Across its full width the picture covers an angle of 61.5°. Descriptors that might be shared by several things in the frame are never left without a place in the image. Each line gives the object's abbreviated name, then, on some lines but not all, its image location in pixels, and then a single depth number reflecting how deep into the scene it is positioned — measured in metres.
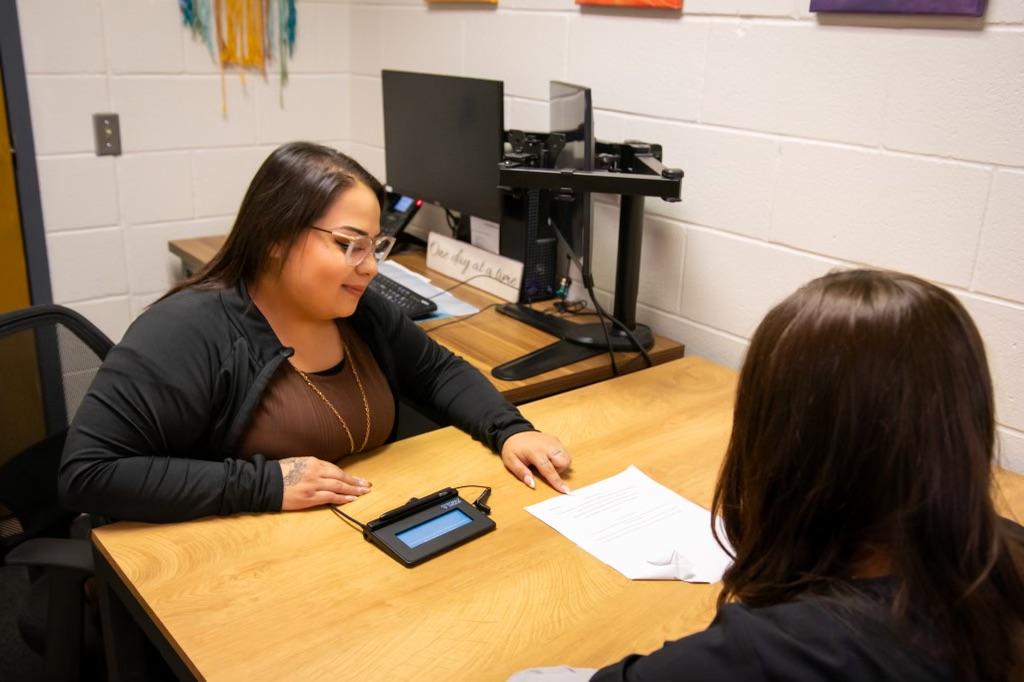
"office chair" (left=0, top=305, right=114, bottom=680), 1.40
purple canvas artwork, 1.50
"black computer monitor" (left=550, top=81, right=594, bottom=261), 1.91
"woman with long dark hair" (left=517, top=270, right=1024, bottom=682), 0.74
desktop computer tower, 2.31
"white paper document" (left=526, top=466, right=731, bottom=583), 1.25
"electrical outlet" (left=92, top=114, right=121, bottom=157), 2.67
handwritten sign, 2.41
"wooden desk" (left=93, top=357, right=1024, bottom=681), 1.04
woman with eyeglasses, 1.30
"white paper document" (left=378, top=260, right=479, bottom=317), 2.32
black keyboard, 2.23
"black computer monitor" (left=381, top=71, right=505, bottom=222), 2.27
